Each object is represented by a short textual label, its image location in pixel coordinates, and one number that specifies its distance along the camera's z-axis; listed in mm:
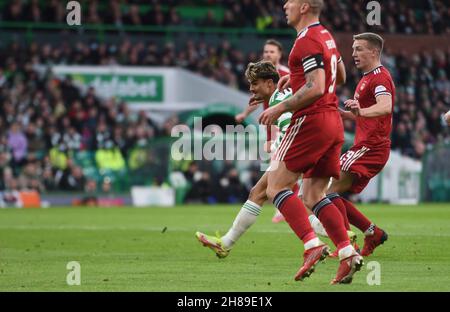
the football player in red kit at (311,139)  16750
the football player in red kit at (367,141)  22156
